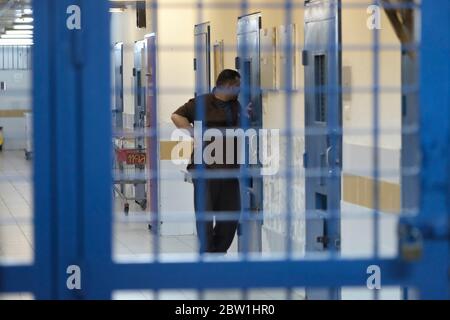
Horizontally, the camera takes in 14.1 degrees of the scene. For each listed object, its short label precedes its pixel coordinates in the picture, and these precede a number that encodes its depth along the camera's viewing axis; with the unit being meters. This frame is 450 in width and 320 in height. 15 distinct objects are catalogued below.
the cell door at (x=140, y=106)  24.47
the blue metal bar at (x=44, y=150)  4.66
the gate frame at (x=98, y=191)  4.67
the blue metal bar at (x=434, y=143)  4.80
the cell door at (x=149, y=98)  19.73
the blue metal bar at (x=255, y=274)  4.77
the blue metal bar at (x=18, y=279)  4.71
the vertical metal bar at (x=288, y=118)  5.09
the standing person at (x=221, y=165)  12.04
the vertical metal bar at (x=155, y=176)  4.94
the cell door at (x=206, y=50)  19.13
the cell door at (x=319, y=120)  11.82
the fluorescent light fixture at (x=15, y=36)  21.07
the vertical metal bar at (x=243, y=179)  5.04
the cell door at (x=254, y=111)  15.87
